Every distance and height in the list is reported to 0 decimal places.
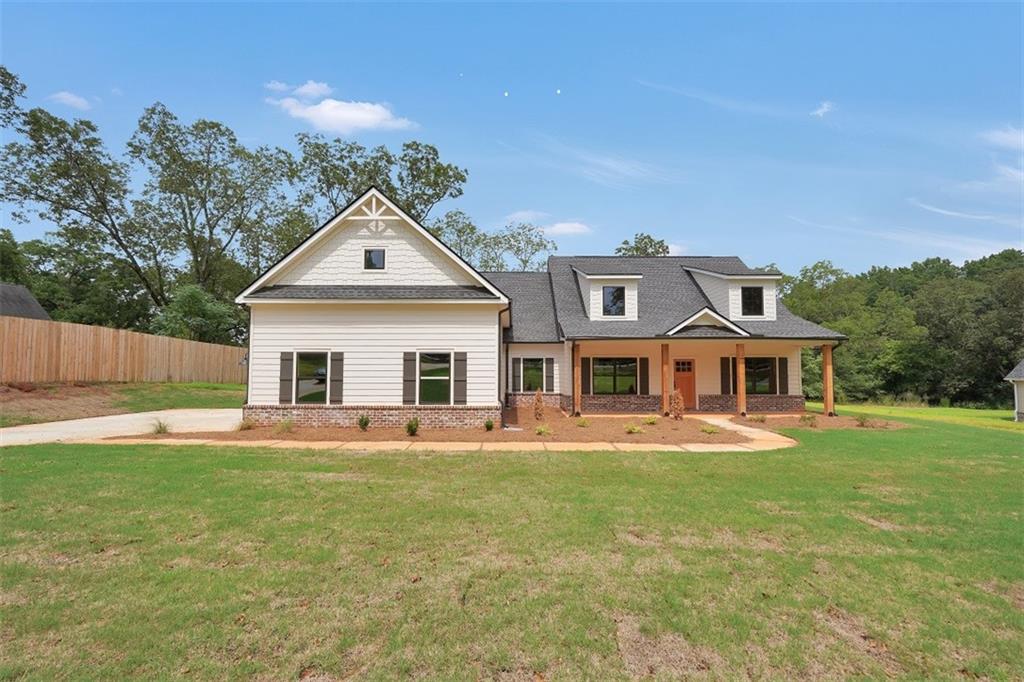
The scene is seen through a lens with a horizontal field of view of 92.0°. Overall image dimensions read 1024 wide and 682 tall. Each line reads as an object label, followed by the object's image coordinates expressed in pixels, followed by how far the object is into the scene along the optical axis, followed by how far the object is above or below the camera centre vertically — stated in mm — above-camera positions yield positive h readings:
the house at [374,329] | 14828 +1080
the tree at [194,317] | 33750 +3390
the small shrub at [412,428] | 13266 -1702
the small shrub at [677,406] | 17562 -1472
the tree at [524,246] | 45031 +10927
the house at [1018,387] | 27188 -1241
